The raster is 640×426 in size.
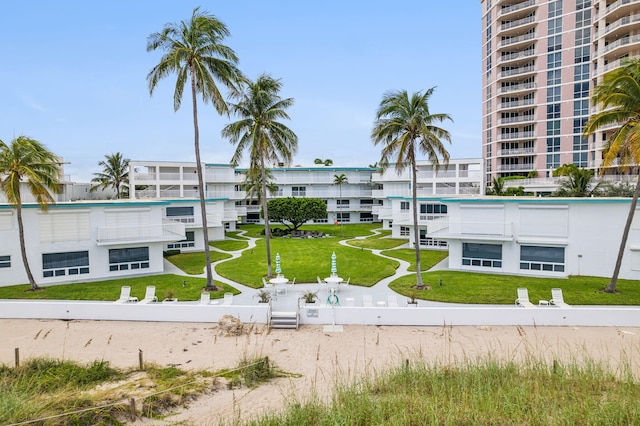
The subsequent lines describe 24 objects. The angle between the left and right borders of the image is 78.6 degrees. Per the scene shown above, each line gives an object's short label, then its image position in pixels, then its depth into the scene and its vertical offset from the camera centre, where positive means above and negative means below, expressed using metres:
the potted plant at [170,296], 22.35 -5.70
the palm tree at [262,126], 26.80 +4.94
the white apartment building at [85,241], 26.98 -2.90
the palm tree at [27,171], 23.77 +1.96
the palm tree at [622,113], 21.17 +4.22
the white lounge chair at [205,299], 21.16 -5.45
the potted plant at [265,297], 20.94 -5.43
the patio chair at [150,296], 22.23 -5.51
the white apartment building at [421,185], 46.38 +1.14
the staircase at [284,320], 18.52 -5.85
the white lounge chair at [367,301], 20.52 -5.62
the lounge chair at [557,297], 20.52 -5.67
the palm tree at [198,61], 23.53 +8.43
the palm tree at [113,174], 62.22 +4.30
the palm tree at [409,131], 24.44 +3.98
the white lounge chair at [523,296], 20.95 -5.69
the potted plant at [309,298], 20.91 -5.51
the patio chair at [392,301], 20.65 -5.73
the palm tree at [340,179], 63.00 +2.57
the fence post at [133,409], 10.73 -5.74
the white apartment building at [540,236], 26.33 -3.28
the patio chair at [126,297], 22.34 -5.55
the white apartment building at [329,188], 66.56 +1.35
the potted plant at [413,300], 21.06 -6.04
